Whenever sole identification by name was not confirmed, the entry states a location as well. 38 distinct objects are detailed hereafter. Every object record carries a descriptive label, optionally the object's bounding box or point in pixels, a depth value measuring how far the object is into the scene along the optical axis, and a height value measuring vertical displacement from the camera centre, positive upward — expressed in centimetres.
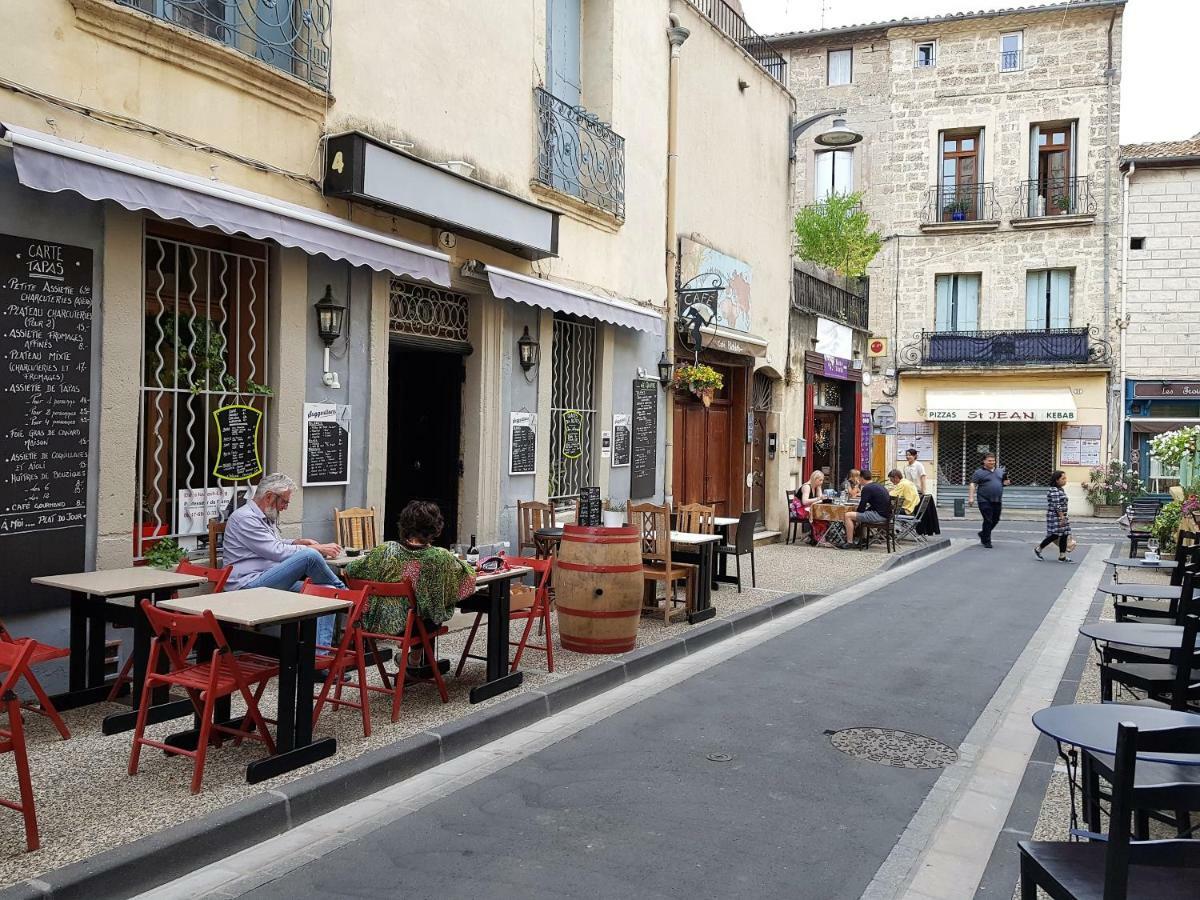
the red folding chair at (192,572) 552 -73
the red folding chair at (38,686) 453 -106
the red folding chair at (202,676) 436 -105
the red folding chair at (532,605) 662 -103
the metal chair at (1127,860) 245 -104
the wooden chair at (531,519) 964 -60
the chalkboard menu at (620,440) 1159 +24
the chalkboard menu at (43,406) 538 +26
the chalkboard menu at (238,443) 675 +8
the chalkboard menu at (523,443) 970 +15
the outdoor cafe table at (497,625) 612 -107
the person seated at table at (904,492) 1686 -48
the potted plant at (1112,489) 2584 -57
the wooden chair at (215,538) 643 -57
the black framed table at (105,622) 521 -94
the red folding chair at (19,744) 363 -111
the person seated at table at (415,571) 568 -67
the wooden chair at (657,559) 868 -91
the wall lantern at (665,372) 1252 +115
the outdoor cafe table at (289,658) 451 -98
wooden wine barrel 722 -95
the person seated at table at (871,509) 1502 -70
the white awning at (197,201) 512 +154
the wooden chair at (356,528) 756 -57
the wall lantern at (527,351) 973 +109
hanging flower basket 1264 +108
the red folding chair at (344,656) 511 -110
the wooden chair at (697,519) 988 -60
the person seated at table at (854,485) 1675 -37
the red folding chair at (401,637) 550 -106
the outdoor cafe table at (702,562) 899 -95
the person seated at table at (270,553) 588 -61
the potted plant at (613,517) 987 -59
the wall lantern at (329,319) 736 +105
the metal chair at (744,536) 1068 -83
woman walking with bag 1509 -85
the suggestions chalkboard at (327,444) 734 +9
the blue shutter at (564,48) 1082 +470
